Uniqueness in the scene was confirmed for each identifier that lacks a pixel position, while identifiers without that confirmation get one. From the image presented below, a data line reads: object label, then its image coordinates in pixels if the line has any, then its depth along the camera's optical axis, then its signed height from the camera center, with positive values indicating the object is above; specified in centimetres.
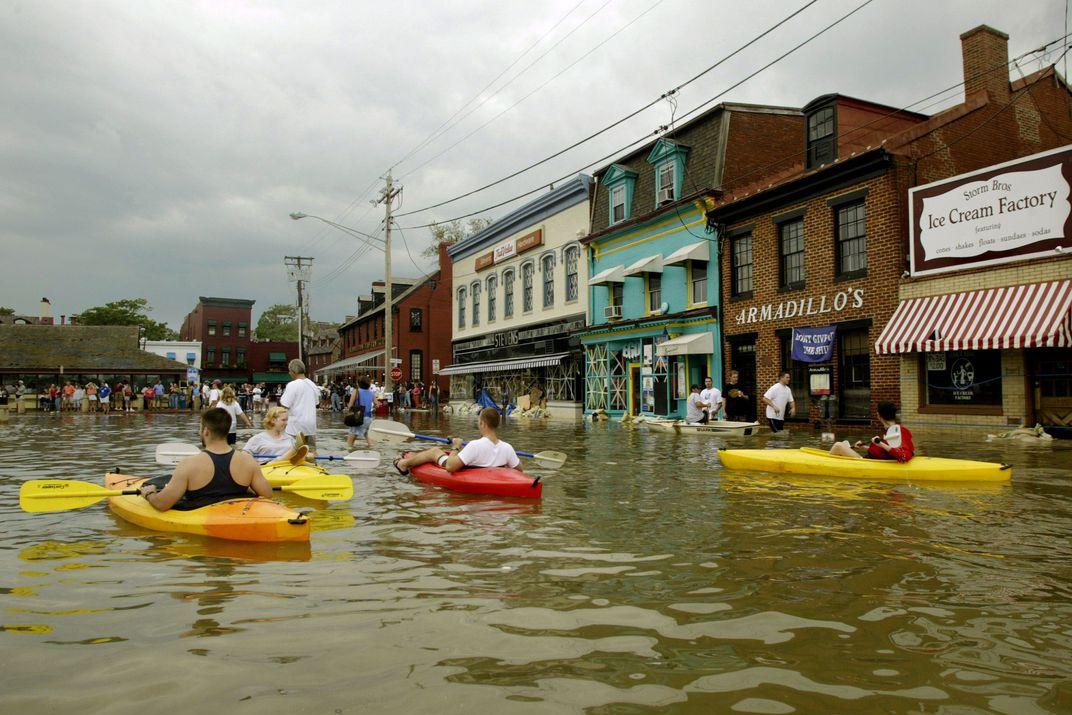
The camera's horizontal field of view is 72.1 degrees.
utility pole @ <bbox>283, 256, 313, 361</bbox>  5919 +1012
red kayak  882 -110
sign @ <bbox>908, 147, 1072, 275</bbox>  1477 +365
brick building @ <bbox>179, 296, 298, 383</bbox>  7275 +507
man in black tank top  667 -73
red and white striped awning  1409 +134
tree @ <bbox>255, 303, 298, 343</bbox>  9494 +952
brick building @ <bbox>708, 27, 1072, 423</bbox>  1783 +436
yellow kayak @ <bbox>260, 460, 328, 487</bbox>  879 -93
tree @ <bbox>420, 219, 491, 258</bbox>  5553 +1232
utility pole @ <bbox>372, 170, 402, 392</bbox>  3119 +550
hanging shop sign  1902 +115
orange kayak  630 -109
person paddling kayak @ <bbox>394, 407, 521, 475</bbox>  932 -77
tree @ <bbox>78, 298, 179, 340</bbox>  7231 +841
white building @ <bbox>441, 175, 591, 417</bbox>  3042 +416
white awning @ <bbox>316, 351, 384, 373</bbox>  4542 +223
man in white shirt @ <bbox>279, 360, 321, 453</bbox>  1205 -10
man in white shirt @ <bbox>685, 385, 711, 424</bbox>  1969 -52
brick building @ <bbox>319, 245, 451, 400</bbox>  4700 +416
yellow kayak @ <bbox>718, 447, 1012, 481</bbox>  938 -108
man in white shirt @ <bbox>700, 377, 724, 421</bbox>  1977 -25
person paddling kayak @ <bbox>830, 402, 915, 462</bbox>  973 -76
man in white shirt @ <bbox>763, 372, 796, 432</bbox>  1681 -26
